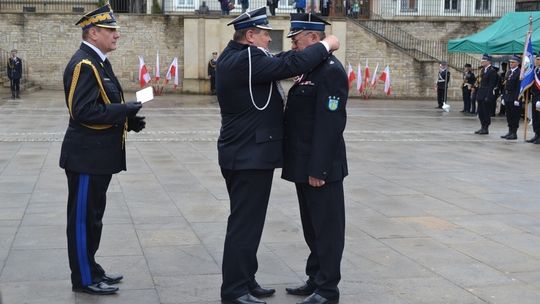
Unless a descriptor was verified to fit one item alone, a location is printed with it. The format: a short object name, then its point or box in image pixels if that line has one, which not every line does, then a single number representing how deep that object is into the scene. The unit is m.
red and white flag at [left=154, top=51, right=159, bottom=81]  29.82
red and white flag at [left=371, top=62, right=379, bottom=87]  30.41
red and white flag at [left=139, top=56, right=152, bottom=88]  28.40
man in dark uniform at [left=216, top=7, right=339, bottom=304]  4.92
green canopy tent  20.91
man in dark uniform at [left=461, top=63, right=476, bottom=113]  24.00
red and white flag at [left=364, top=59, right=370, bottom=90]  30.53
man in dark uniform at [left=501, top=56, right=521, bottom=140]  16.74
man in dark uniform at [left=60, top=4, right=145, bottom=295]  5.17
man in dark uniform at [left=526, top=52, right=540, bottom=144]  15.88
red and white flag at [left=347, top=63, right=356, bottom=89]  30.12
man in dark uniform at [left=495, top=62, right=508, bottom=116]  22.80
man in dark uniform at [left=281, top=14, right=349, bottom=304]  5.02
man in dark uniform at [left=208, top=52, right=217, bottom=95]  29.03
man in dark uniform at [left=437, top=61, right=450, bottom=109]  25.44
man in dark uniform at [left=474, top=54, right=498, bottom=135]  17.45
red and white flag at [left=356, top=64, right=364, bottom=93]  30.26
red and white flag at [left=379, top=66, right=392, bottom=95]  29.72
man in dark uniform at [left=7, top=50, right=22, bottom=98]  25.59
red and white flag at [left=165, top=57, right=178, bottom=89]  29.63
